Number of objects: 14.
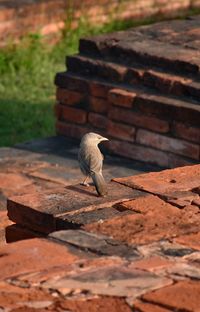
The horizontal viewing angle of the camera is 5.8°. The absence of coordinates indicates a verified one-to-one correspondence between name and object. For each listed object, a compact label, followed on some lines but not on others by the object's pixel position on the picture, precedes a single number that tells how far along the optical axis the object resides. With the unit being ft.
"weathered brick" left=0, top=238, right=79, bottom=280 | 20.18
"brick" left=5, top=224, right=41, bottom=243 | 25.01
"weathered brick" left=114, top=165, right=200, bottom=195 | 25.86
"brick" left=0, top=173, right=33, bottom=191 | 33.81
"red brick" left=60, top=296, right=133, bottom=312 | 18.35
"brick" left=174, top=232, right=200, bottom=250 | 21.90
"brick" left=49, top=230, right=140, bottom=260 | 21.19
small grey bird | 28.75
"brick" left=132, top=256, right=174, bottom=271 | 20.39
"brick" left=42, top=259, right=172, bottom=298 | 19.16
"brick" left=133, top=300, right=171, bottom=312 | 18.35
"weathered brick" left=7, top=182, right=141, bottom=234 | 23.69
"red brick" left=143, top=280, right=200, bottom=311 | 18.52
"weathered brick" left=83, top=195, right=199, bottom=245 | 22.23
